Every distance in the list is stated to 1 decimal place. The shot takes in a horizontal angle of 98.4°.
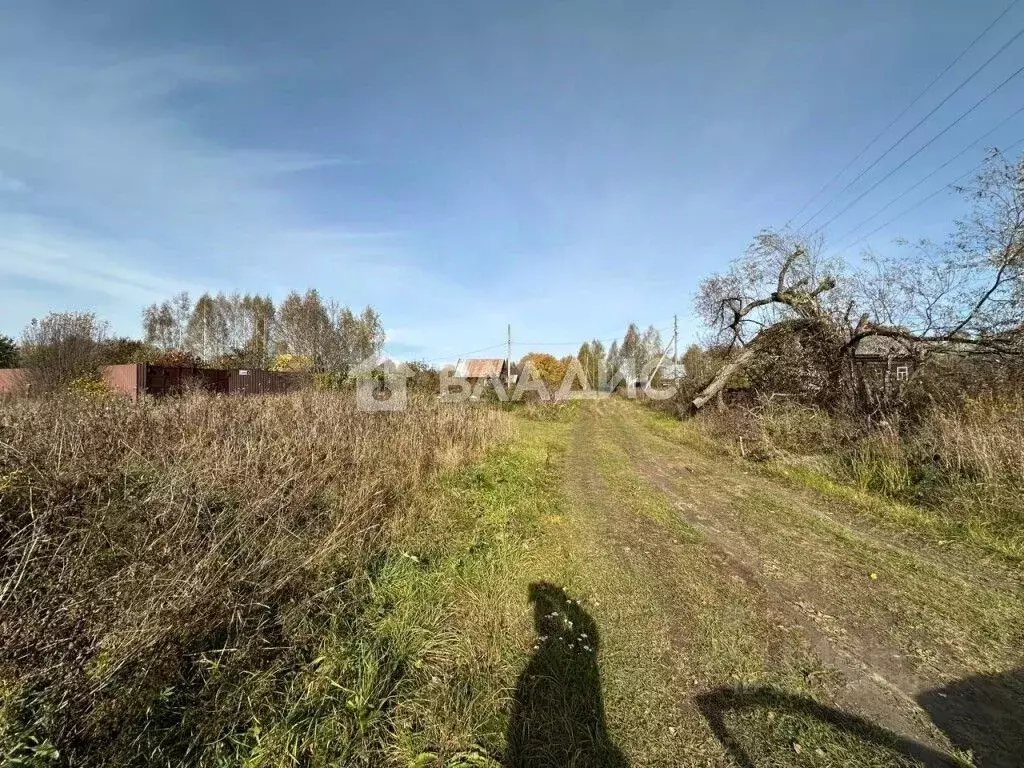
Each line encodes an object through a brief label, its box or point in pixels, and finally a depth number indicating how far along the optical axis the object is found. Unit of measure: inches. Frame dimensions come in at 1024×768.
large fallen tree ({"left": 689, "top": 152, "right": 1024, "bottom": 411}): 306.5
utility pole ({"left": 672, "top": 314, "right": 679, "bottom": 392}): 1213.8
